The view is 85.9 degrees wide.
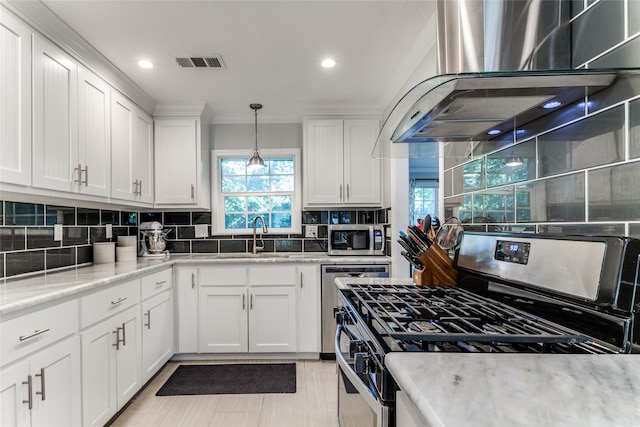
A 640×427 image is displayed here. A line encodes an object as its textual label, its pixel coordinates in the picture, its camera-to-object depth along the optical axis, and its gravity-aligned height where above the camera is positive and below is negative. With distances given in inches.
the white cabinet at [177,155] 129.1 +24.3
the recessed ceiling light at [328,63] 95.8 +43.9
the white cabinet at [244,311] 120.0 -32.6
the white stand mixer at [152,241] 131.0 -8.2
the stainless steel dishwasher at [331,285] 120.0 -23.7
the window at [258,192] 147.1 +11.2
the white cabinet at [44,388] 52.1 -28.1
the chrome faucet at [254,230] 136.9 -4.6
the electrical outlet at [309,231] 145.3 -5.5
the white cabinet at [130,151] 102.7 +22.5
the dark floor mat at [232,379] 99.1 -49.5
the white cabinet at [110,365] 70.7 -33.5
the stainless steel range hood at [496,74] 35.3 +14.3
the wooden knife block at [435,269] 60.5 -9.2
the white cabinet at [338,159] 132.5 +22.7
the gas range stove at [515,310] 30.4 -10.8
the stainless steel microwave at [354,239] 129.0 -8.0
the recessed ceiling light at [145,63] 95.4 +44.0
